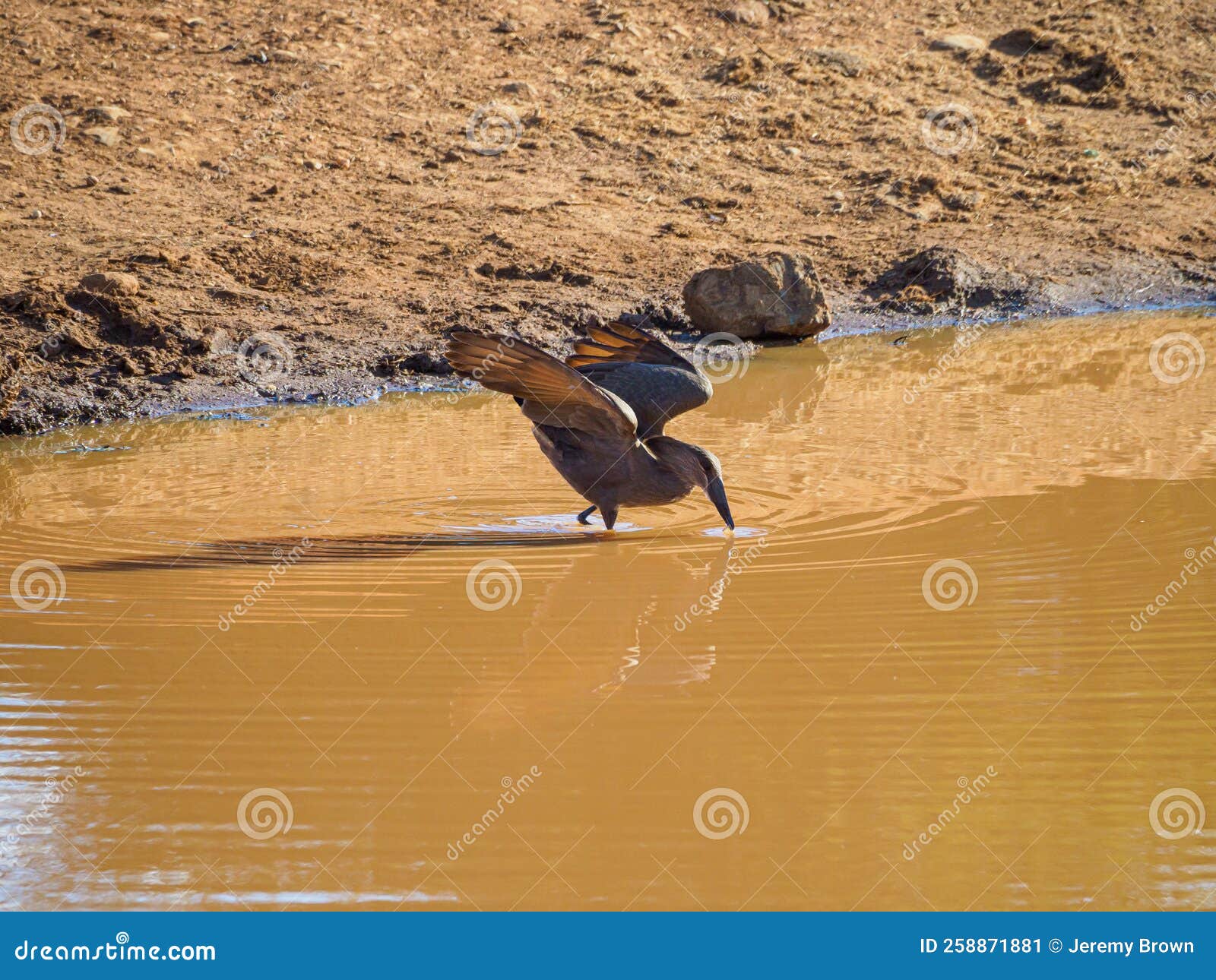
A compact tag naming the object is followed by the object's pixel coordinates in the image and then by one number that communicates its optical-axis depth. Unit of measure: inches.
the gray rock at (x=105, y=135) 544.1
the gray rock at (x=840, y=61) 679.7
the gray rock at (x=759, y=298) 486.3
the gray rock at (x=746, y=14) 695.7
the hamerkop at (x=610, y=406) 259.9
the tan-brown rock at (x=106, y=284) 433.1
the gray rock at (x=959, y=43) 709.9
